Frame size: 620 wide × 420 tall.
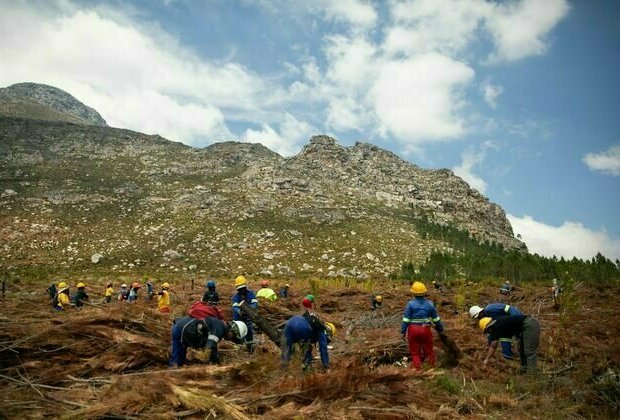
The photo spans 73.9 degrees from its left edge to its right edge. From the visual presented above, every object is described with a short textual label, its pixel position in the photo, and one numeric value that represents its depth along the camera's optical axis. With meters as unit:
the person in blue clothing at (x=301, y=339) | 7.76
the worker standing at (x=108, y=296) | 18.56
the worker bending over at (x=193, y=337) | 7.24
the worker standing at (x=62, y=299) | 13.57
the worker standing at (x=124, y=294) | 20.61
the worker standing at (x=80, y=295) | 15.05
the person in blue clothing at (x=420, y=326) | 8.54
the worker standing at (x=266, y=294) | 13.09
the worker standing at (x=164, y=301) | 13.70
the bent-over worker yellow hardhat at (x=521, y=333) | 9.01
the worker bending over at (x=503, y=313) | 9.63
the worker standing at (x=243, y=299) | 10.35
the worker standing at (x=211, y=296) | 11.68
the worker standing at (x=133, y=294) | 18.89
